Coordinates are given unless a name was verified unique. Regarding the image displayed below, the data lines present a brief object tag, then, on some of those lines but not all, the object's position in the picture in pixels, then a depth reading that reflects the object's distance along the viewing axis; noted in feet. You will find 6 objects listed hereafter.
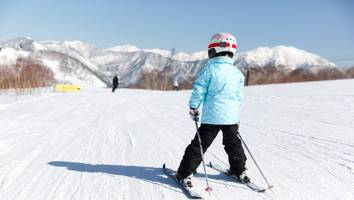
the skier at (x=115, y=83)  112.78
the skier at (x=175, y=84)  126.32
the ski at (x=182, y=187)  13.99
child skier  15.10
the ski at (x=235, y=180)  14.89
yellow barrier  122.11
